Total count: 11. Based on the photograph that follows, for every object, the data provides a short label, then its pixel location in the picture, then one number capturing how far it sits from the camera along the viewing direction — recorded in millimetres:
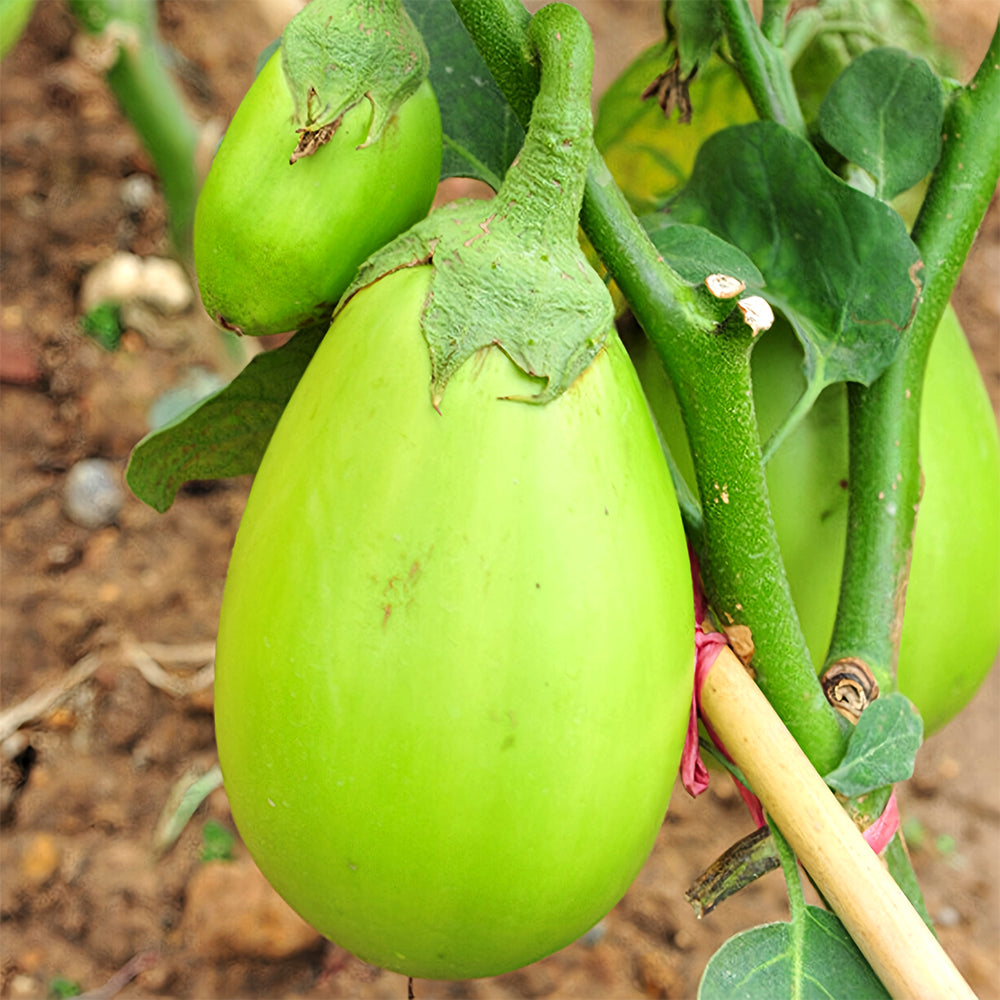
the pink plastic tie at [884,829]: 723
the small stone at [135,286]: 1798
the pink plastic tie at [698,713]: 702
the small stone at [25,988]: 1190
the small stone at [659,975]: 1230
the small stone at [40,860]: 1266
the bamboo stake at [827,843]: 611
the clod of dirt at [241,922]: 1200
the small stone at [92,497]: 1603
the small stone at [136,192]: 1924
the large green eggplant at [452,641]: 584
